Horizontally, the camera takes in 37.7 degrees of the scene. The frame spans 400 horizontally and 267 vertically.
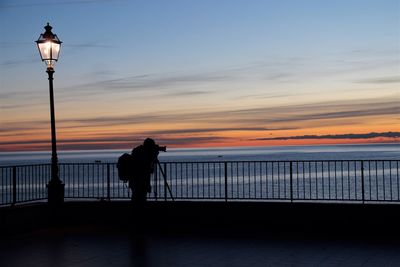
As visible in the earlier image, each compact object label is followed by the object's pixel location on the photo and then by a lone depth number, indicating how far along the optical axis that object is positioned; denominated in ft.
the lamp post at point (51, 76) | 43.70
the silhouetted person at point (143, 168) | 40.73
